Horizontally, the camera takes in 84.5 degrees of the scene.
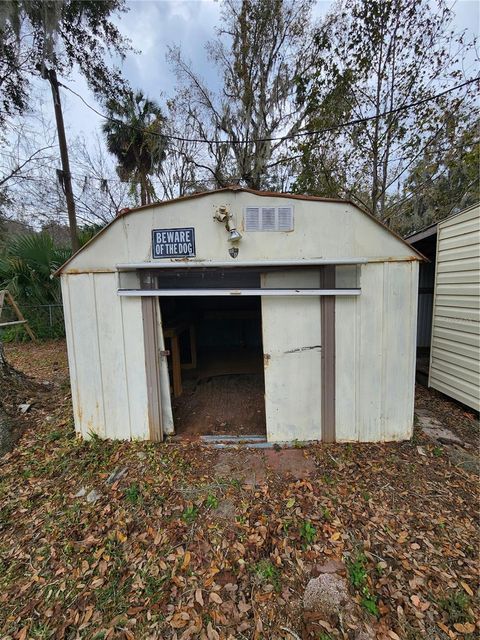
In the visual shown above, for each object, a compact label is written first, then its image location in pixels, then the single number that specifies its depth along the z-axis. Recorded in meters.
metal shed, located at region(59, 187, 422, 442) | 2.79
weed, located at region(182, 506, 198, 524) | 2.23
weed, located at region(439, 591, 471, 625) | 1.54
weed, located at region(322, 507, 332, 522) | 2.19
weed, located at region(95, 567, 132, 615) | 1.66
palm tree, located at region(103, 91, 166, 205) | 10.03
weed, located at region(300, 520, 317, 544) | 2.02
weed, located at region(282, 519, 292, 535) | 2.10
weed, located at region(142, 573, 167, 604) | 1.71
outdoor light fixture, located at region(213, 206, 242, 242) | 2.74
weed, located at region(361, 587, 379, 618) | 1.58
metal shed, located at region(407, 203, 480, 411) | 3.58
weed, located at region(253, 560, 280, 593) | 1.77
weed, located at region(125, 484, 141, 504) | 2.43
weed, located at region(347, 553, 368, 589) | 1.73
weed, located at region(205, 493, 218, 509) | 2.34
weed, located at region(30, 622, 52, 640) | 1.54
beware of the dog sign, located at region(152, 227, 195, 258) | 2.86
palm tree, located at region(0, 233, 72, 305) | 6.98
